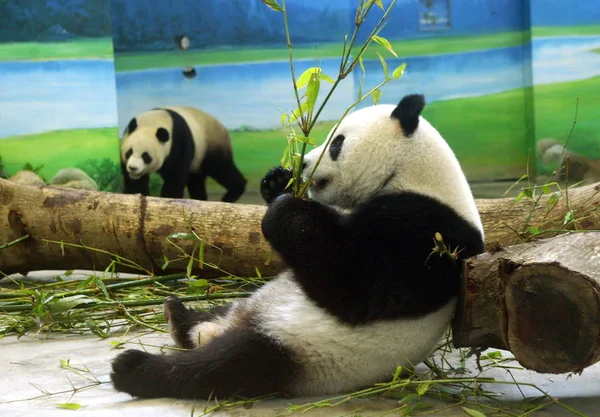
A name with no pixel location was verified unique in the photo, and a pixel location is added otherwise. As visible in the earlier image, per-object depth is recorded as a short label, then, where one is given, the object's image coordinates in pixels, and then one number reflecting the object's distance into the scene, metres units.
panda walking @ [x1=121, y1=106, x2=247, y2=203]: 7.03
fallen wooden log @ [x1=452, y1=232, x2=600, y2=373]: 1.78
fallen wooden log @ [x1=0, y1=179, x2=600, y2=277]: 3.88
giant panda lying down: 2.12
